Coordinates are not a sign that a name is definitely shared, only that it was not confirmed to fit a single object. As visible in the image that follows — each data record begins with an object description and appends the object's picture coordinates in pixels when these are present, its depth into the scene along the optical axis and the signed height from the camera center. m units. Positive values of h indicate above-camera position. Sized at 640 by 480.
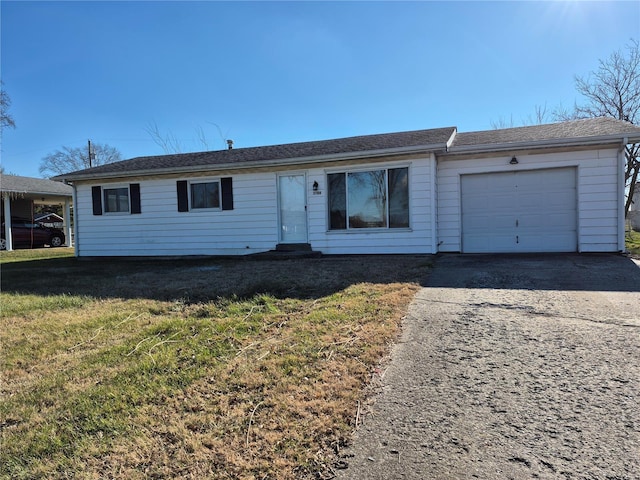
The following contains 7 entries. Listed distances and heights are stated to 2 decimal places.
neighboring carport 16.95 +1.87
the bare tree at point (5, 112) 17.56 +5.71
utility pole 34.83 +7.02
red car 18.28 -0.06
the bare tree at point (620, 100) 19.23 +6.16
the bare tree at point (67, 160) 37.75 +7.21
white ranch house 8.54 +0.75
